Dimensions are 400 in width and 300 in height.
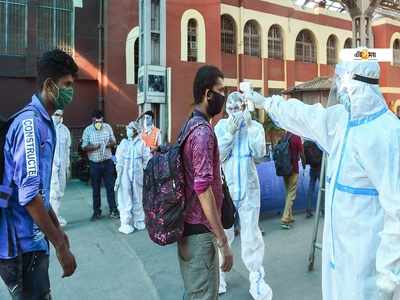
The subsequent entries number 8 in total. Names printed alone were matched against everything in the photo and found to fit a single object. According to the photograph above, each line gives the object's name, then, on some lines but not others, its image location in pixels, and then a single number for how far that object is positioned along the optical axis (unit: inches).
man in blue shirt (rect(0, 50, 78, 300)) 85.7
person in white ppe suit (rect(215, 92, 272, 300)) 169.0
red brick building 601.3
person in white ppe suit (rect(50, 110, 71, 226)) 292.0
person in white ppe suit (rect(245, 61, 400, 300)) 88.1
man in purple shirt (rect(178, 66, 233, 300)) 102.2
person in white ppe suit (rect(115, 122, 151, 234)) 292.2
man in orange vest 310.4
